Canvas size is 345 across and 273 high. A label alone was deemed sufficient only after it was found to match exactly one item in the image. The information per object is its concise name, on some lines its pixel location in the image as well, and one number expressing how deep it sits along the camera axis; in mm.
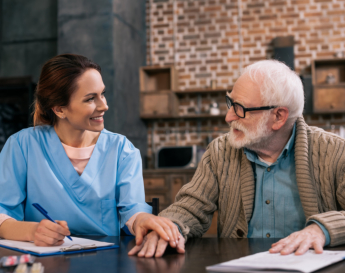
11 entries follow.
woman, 1615
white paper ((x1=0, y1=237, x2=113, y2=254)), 1109
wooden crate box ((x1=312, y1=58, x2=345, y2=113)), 4609
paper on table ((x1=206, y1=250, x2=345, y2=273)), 842
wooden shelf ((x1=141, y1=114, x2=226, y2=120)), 4992
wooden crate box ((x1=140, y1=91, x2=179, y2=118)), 5012
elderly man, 1517
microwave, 4742
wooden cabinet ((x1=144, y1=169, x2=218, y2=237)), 4512
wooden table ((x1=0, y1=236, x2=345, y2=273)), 922
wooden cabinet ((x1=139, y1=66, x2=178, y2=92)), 5152
